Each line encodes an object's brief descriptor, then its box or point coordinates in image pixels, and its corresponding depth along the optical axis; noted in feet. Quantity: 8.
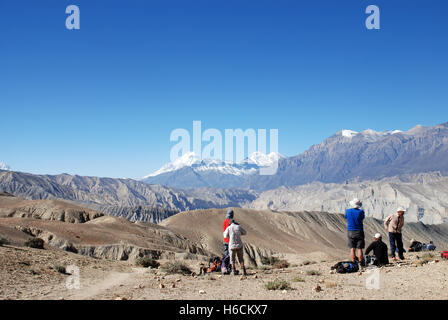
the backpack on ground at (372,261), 43.34
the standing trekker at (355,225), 39.63
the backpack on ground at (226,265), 43.24
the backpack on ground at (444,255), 47.31
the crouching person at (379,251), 43.68
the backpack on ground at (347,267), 40.81
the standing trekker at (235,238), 40.34
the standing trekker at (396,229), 45.91
